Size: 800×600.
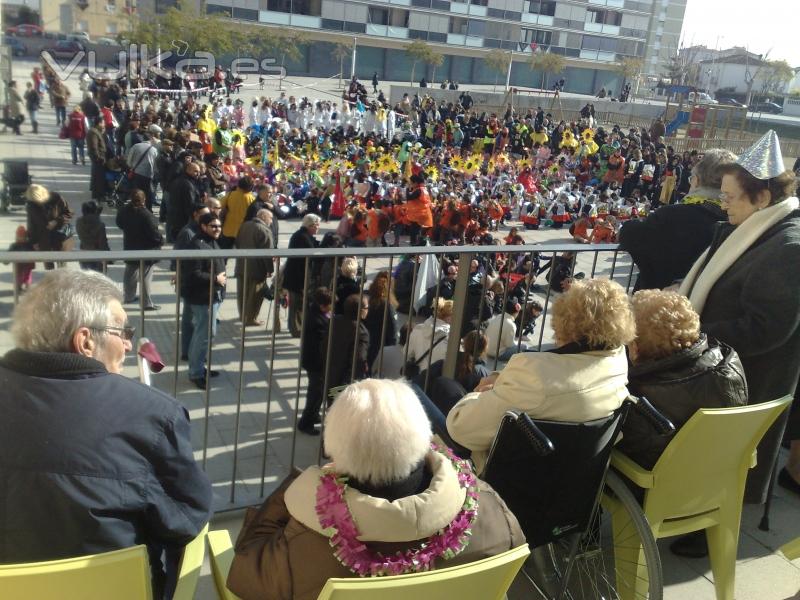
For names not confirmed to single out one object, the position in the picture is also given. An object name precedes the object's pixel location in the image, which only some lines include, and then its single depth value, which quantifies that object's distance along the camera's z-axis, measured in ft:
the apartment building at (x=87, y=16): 163.94
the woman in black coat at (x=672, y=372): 8.66
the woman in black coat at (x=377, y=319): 17.24
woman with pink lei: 5.84
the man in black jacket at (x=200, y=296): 19.77
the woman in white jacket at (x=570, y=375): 7.80
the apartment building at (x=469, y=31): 214.48
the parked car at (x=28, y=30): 146.92
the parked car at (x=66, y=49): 139.15
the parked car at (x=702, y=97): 200.27
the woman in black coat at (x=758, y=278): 9.71
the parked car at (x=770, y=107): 244.01
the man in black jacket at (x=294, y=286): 23.79
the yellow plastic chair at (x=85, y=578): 4.94
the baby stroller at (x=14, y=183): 38.81
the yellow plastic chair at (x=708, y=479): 8.41
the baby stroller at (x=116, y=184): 44.06
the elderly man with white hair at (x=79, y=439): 5.74
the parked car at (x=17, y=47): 133.30
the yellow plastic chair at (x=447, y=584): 5.13
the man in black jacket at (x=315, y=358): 17.25
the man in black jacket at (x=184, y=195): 33.65
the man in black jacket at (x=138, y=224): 28.12
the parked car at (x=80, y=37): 153.65
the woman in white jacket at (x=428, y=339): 15.14
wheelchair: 7.79
